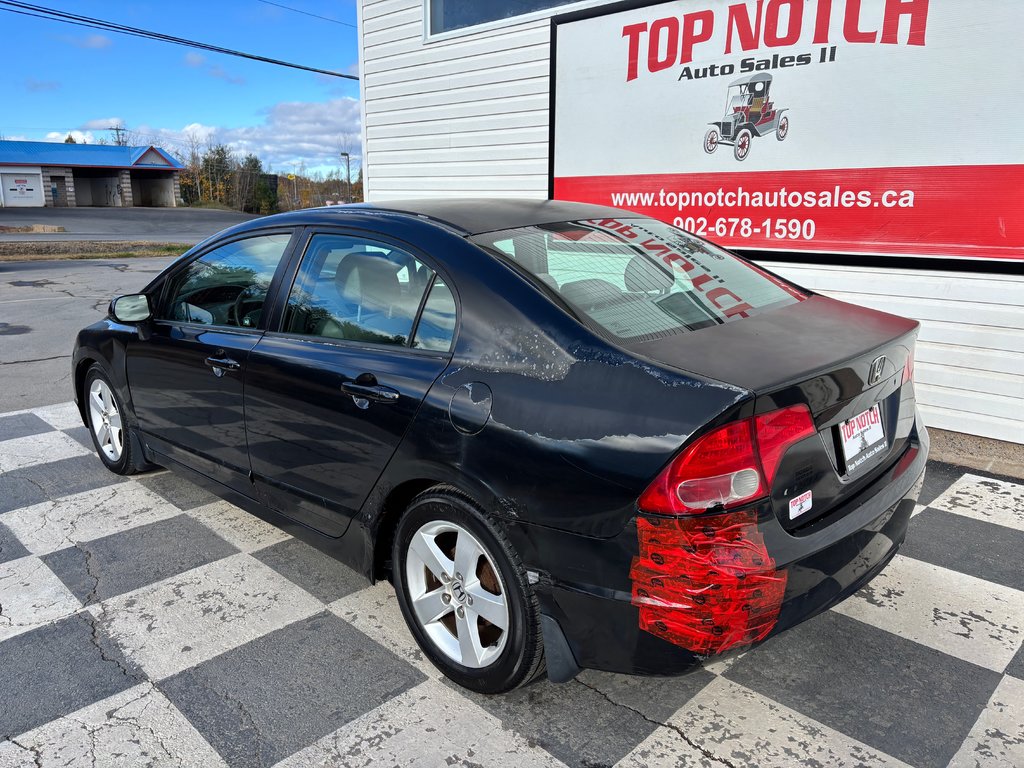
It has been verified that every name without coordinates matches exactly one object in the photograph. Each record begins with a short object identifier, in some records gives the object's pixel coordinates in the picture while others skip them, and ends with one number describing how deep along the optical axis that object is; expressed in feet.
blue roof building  185.47
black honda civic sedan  6.46
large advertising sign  15.21
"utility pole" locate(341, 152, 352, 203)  255.91
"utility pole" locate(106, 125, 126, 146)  287.89
